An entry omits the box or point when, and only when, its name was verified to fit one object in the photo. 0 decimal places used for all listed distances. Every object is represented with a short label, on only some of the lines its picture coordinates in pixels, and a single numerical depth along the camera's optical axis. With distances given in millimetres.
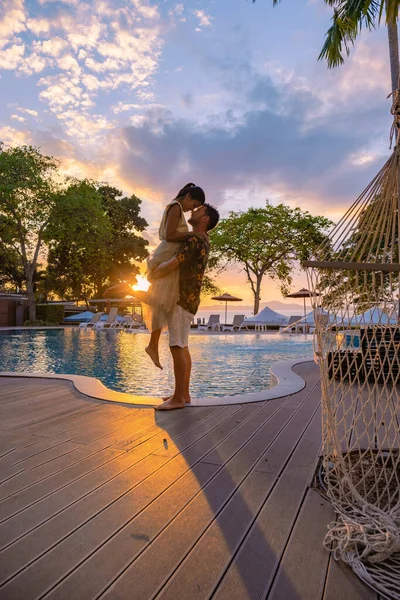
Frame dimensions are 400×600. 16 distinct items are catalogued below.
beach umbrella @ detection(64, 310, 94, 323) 24328
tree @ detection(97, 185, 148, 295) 30125
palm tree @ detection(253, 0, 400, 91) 2054
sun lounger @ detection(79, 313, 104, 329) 20953
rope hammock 1280
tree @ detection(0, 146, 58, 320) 19438
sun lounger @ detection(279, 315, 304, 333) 19747
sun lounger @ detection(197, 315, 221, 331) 21109
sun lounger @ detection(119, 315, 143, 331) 20375
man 2877
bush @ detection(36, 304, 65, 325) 24672
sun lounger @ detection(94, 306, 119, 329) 19719
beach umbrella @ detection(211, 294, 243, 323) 25172
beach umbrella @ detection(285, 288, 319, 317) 21625
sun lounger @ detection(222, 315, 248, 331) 21141
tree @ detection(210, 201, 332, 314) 23547
